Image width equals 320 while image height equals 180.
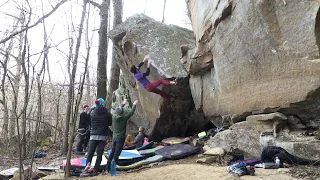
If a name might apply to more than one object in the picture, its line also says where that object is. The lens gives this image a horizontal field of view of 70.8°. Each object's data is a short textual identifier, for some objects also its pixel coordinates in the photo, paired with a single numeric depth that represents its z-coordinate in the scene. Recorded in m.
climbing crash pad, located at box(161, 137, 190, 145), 7.03
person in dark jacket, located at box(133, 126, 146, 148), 7.39
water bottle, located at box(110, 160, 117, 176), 4.93
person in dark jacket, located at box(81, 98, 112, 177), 5.15
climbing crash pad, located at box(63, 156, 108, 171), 5.46
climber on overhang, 6.95
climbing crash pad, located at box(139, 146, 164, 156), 6.33
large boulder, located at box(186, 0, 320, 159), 4.21
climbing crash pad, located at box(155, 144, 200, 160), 6.00
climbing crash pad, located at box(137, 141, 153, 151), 7.00
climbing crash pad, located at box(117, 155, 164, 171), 5.47
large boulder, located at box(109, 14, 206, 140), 7.45
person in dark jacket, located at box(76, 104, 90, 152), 7.50
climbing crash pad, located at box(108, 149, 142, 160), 5.89
